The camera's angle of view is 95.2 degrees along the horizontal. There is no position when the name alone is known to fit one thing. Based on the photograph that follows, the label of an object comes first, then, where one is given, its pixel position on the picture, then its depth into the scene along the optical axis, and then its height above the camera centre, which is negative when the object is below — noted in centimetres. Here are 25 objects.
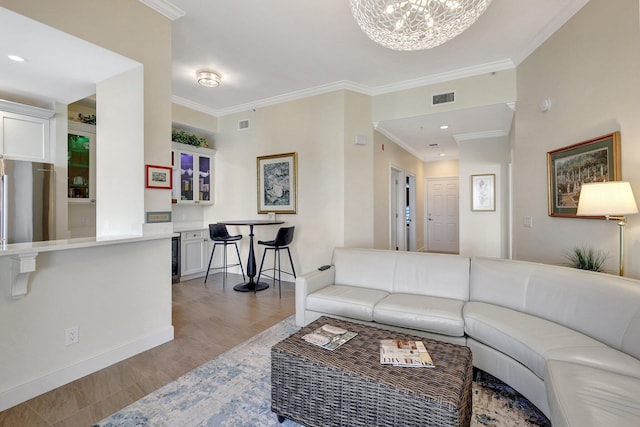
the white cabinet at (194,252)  480 -64
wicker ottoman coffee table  129 -83
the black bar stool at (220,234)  433 -30
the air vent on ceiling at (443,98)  404 +162
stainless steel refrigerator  291 +14
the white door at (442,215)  793 -4
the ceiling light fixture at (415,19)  199 +140
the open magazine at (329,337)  171 -76
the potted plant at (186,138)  499 +134
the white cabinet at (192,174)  493 +72
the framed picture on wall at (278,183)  477 +52
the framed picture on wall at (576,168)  231 +40
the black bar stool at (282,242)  430 -42
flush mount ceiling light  389 +184
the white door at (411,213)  727 +1
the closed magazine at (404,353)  151 -77
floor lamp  193 +8
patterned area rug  169 -119
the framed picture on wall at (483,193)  543 +39
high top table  434 -95
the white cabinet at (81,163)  376 +69
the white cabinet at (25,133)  313 +92
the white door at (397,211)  584 +6
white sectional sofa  132 -75
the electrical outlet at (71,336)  210 -88
